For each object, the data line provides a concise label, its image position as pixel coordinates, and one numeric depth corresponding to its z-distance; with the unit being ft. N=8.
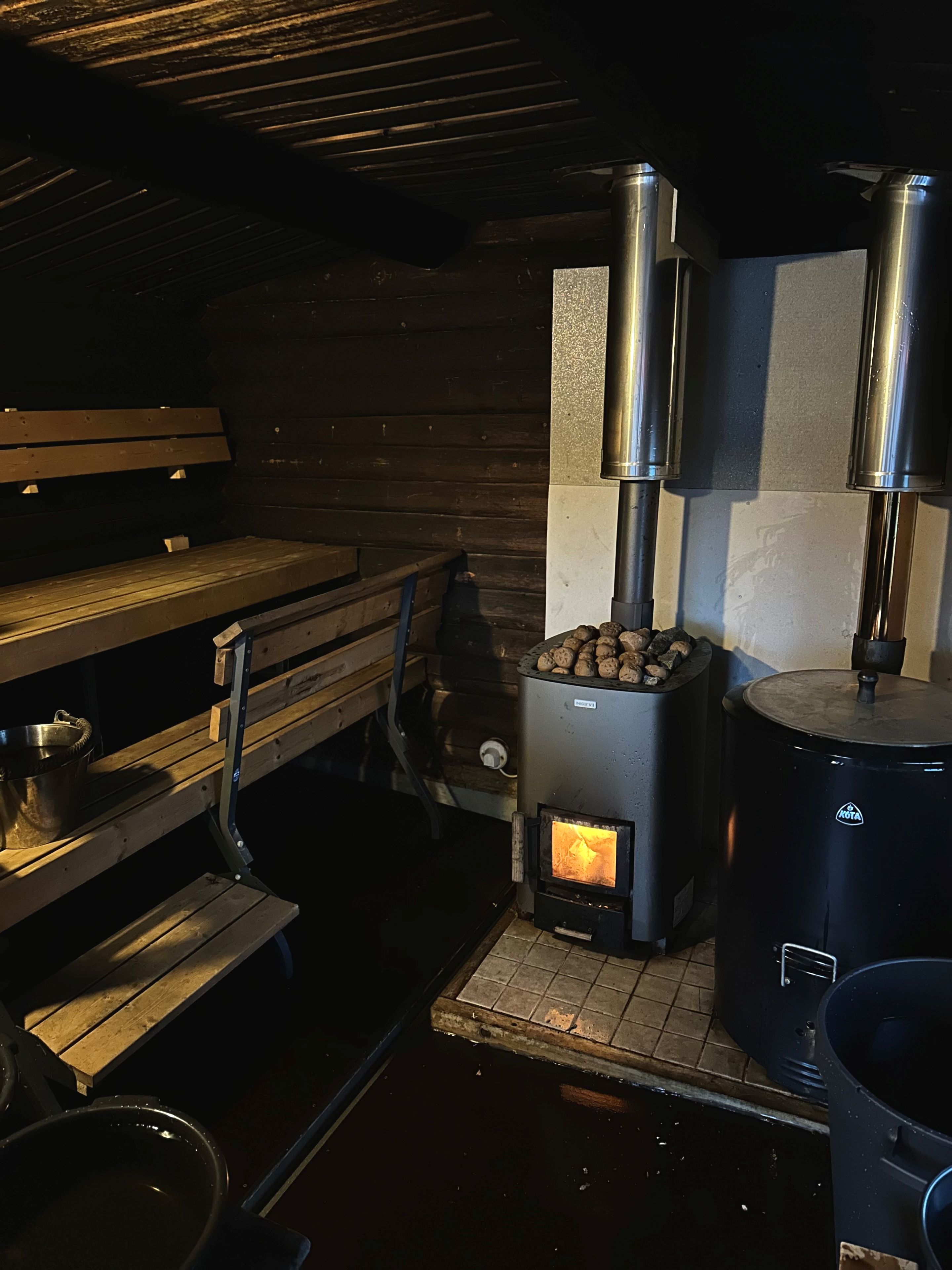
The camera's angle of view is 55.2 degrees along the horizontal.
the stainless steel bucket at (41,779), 7.22
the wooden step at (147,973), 6.73
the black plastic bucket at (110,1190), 2.95
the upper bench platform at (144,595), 9.08
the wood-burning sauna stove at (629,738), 8.54
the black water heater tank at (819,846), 6.48
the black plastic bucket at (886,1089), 4.36
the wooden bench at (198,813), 7.00
